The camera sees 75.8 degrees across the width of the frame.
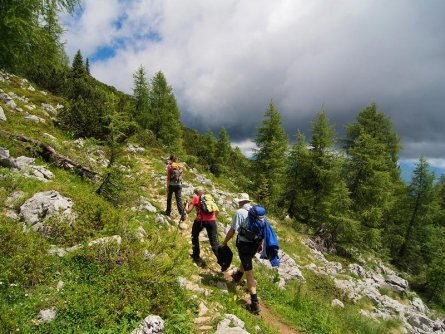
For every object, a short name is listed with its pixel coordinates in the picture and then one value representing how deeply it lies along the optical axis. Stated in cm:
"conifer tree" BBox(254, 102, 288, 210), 2397
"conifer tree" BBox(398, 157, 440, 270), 3028
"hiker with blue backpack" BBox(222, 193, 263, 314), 680
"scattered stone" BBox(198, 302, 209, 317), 552
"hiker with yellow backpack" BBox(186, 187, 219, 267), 784
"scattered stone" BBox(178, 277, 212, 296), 631
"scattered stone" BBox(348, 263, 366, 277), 1817
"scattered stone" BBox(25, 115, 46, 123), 1436
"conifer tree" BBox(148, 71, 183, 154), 3556
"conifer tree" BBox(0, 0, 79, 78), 785
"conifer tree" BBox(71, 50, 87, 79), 4418
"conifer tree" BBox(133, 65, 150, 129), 3662
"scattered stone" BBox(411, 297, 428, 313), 1828
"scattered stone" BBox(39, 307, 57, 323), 413
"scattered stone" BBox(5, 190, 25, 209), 644
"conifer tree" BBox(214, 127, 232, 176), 4599
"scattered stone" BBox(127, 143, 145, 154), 2125
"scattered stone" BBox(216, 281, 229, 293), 709
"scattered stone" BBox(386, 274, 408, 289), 2022
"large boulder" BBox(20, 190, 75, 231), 607
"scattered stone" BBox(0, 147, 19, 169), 809
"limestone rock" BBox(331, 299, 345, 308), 1063
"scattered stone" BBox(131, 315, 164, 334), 442
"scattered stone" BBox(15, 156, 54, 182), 823
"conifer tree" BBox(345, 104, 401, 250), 2172
